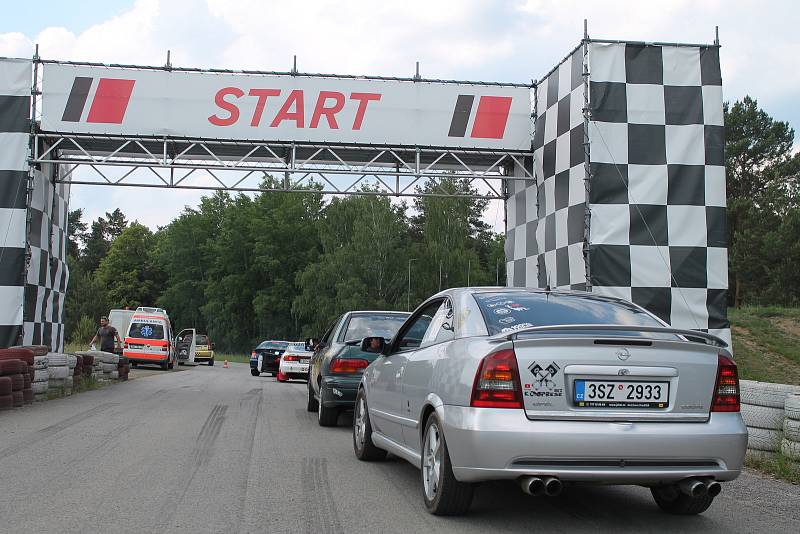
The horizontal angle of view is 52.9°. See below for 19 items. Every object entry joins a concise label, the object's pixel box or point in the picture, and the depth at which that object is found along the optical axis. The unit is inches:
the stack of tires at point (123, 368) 793.6
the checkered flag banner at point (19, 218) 628.4
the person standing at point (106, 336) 887.7
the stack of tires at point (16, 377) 462.9
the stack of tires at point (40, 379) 517.7
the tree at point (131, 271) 3897.6
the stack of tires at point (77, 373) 621.9
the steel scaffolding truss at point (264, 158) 674.2
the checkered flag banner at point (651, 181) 568.1
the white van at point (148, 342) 1261.1
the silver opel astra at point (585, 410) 178.9
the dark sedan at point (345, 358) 402.9
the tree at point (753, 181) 1756.9
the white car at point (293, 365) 908.0
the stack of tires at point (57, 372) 559.5
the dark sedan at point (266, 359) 1155.9
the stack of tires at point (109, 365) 733.9
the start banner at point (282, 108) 659.4
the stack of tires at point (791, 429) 279.6
